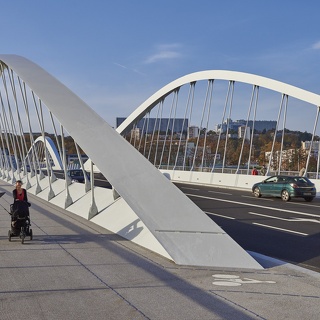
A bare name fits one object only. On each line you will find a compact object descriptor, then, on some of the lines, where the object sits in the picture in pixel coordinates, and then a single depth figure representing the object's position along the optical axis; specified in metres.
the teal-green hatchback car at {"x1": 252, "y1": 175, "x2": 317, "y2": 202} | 26.31
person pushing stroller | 10.84
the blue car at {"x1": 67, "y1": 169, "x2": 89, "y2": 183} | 36.81
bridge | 8.91
